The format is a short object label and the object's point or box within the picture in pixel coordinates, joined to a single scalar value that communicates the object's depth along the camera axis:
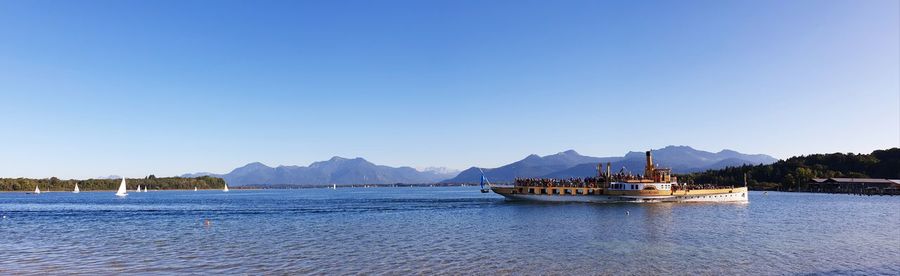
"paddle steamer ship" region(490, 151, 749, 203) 91.31
